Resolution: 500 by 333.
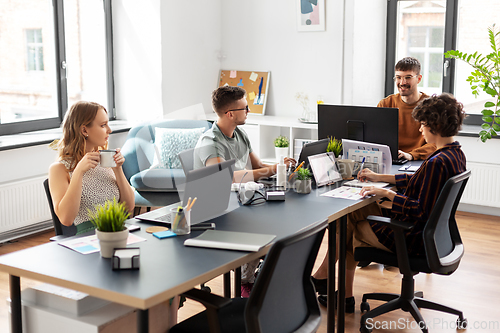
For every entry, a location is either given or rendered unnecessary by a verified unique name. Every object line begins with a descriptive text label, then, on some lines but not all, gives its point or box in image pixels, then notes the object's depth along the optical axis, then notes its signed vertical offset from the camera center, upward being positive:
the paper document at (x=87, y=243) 1.92 -0.57
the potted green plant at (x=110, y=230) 1.84 -0.49
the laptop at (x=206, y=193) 2.16 -0.44
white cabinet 5.17 -0.45
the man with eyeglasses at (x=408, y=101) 3.71 -0.11
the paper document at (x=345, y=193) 2.70 -0.55
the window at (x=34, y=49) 4.61 +0.31
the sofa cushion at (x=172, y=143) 4.36 -0.46
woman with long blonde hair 2.41 -0.40
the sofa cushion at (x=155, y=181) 4.16 -0.73
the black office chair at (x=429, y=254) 2.47 -0.81
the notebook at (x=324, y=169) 2.91 -0.45
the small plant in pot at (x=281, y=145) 5.15 -0.56
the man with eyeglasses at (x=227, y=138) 2.89 -0.29
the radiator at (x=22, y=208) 4.07 -0.94
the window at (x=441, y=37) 5.02 +0.46
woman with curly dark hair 2.51 -0.44
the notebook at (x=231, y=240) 1.92 -0.56
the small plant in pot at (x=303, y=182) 2.78 -0.49
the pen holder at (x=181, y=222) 2.09 -0.52
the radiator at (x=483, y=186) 4.70 -0.87
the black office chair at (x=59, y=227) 2.49 -0.64
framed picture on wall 5.21 +0.68
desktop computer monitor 3.21 -0.23
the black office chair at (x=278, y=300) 1.69 -0.70
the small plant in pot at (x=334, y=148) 3.15 -0.36
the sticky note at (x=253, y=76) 5.74 +0.10
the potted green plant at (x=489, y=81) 4.18 +0.03
